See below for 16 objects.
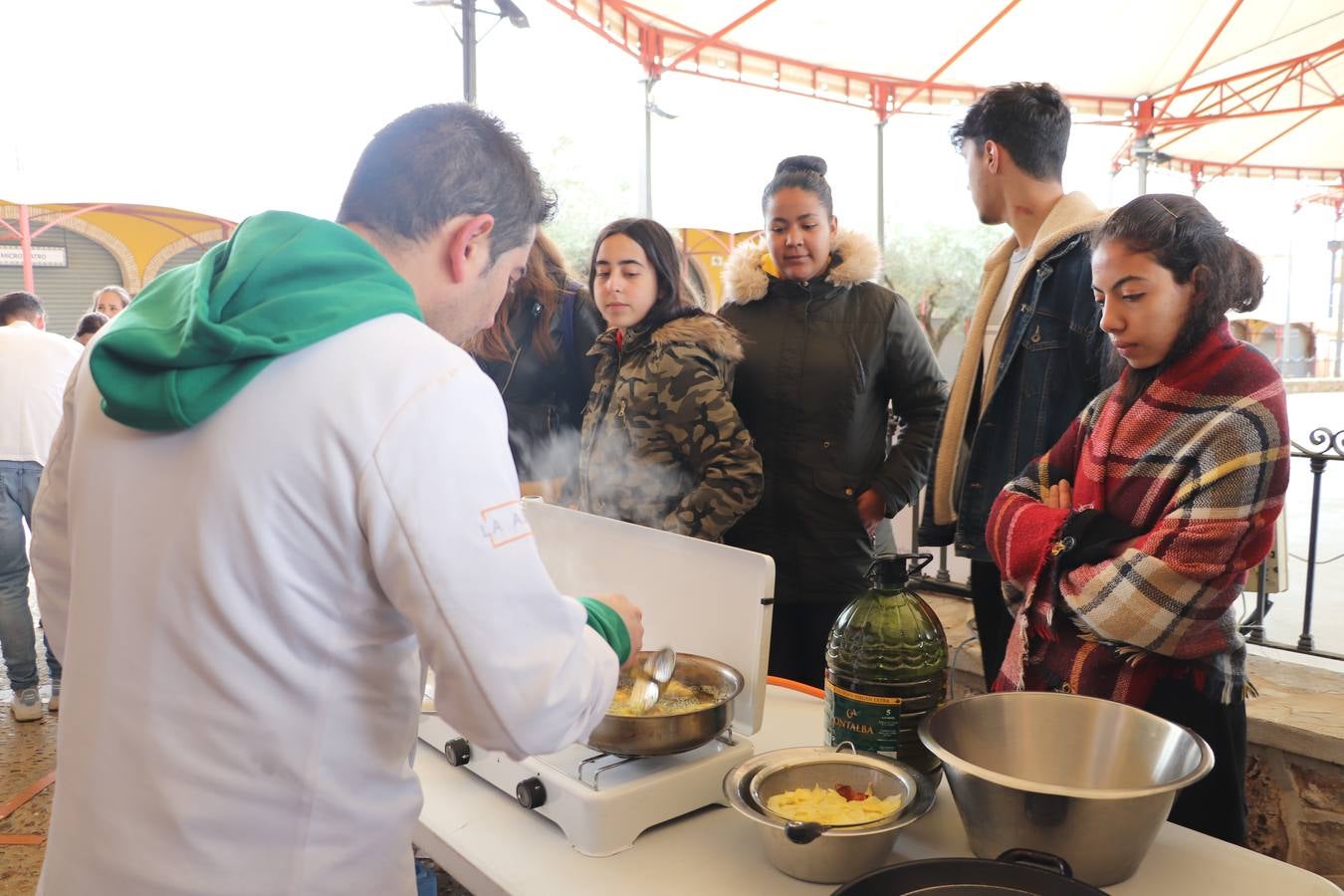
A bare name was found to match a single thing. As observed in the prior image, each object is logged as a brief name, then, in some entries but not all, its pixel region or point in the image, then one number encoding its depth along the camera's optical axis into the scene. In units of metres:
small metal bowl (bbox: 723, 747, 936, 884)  1.06
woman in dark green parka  2.45
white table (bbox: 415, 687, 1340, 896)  1.09
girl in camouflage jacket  2.25
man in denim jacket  2.05
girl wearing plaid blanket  1.36
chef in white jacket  0.83
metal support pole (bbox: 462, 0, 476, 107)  4.27
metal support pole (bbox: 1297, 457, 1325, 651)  2.74
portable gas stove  1.17
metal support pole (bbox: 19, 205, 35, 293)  4.80
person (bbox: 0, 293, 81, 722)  3.90
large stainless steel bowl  0.98
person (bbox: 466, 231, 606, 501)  2.64
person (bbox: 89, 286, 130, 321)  4.93
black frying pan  0.91
